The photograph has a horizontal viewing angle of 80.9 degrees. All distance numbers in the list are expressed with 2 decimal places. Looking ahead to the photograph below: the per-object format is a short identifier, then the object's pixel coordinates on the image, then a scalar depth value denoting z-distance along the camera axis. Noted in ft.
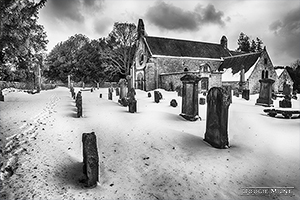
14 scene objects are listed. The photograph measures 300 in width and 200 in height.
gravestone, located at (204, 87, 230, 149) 14.44
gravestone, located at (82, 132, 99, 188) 9.28
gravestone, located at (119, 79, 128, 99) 36.44
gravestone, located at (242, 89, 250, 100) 44.01
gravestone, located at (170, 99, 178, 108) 30.55
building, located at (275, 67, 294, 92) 79.12
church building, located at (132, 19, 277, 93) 68.13
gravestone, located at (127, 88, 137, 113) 25.61
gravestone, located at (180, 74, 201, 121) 22.08
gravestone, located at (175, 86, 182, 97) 47.57
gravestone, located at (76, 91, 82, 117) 22.17
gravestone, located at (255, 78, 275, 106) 34.17
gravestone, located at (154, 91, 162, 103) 36.40
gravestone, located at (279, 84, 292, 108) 32.52
